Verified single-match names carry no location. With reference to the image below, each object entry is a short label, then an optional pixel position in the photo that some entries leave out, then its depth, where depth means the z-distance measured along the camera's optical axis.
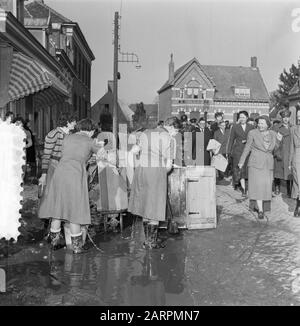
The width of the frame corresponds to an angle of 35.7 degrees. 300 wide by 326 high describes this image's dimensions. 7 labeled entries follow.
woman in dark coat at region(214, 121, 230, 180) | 12.74
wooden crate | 6.77
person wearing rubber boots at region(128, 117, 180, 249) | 5.98
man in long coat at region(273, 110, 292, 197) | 9.95
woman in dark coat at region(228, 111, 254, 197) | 10.73
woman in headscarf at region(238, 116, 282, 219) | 7.86
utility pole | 15.64
